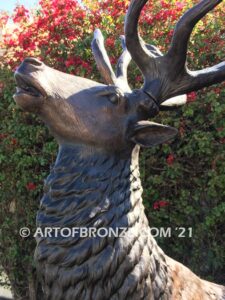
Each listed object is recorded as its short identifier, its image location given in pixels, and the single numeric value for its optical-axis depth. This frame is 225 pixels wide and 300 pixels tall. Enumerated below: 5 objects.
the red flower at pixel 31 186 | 3.89
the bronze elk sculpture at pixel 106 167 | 1.68
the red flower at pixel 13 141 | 3.93
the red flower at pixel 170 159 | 3.57
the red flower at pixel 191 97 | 3.53
